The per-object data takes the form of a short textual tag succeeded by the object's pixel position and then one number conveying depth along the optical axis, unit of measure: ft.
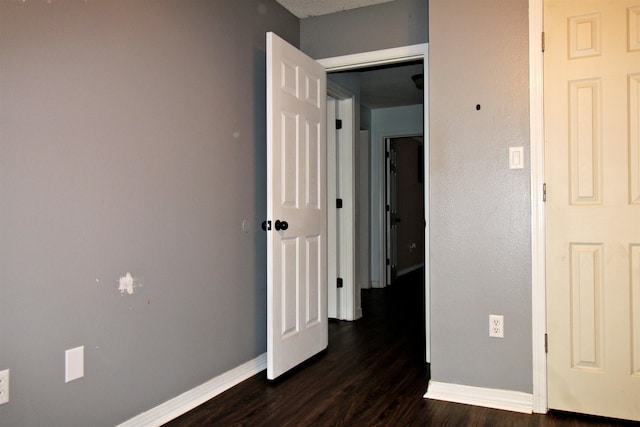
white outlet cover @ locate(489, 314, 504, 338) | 8.02
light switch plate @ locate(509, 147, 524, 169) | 7.92
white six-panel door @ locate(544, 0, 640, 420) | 7.30
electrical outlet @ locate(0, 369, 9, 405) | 5.23
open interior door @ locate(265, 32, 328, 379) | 8.89
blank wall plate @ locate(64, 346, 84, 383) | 5.91
